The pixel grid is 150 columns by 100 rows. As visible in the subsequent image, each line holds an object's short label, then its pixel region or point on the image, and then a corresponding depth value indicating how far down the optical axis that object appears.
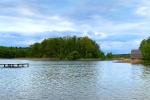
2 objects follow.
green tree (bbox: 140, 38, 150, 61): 56.82
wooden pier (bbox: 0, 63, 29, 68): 45.90
